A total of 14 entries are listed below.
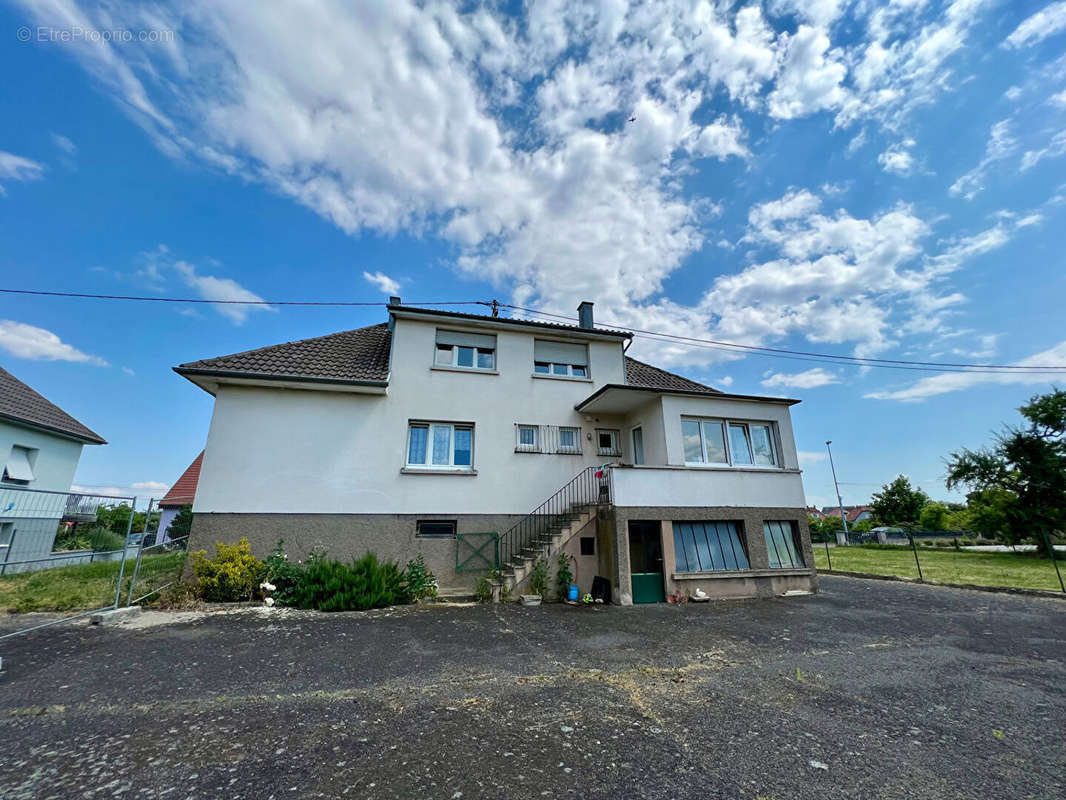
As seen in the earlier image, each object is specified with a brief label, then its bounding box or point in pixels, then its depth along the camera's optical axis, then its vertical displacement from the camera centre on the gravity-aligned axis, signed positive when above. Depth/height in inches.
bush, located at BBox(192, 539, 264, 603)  325.7 -41.9
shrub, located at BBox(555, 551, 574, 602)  368.5 -48.9
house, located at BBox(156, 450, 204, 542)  829.8 +50.8
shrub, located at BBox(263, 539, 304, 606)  331.9 -43.6
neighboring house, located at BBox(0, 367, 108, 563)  505.0 +109.6
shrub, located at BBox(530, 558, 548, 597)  364.8 -48.2
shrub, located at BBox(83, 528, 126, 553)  290.0 -12.7
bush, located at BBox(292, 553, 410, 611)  319.0 -49.9
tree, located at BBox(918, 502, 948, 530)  1488.7 +13.0
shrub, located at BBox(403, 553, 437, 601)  358.9 -50.8
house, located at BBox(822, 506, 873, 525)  2506.6 +53.3
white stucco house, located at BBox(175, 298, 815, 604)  368.5 +53.0
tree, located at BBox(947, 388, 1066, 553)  980.6 +111.2
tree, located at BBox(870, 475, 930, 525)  1606.8 +72.0
